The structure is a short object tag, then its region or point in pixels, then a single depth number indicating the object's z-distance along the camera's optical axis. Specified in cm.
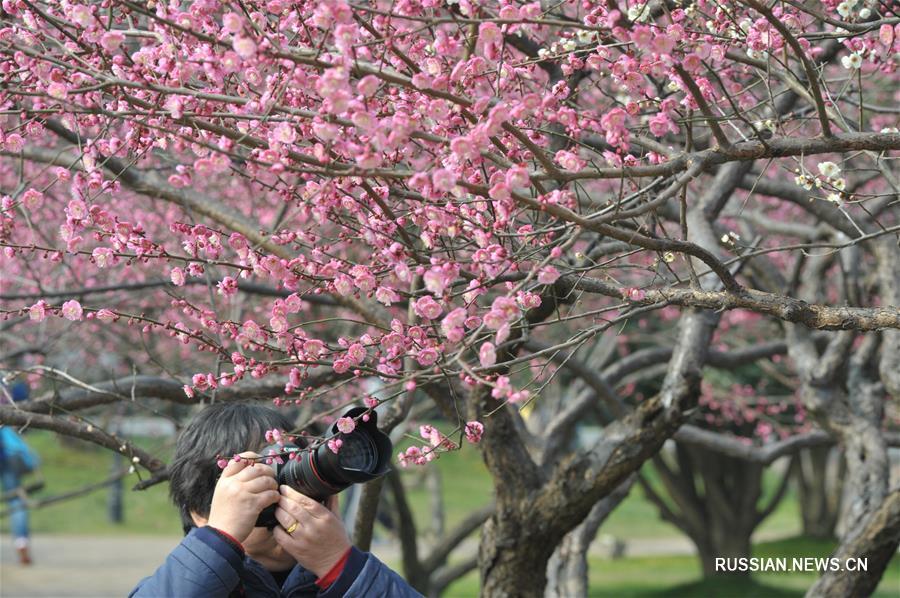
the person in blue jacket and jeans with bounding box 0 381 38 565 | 1202
